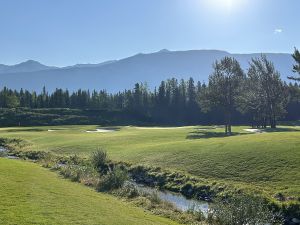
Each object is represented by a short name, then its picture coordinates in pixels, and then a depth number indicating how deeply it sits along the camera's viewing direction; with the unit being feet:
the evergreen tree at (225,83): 188.40
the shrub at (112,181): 74.71
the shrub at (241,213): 51.90
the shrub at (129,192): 69.40
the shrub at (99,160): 98.35
